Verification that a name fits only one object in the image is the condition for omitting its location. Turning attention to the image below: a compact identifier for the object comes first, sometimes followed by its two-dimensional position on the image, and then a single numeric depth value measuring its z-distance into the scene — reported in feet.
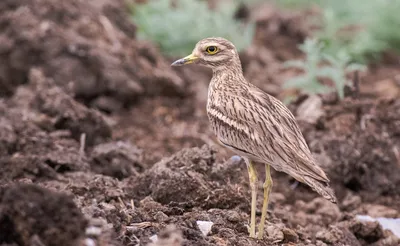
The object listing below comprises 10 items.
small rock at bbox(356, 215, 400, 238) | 41.86
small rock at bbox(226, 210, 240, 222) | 35.77
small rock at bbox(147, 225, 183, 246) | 24.71
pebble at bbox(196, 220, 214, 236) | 32.55
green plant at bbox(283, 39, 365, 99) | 56.13
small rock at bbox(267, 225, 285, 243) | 35.65
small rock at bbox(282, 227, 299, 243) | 36.14
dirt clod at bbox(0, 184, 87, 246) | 24.71
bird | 33.94
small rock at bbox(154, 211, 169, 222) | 32.94
